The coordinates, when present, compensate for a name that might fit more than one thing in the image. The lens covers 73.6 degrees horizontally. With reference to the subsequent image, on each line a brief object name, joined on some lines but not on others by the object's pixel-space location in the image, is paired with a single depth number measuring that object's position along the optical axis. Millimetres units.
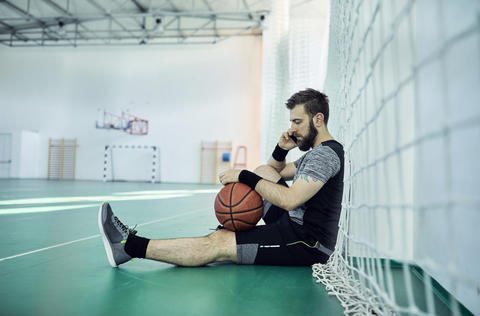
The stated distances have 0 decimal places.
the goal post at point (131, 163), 13906
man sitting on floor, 1932
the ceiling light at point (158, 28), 11797
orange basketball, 2088
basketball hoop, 13828
